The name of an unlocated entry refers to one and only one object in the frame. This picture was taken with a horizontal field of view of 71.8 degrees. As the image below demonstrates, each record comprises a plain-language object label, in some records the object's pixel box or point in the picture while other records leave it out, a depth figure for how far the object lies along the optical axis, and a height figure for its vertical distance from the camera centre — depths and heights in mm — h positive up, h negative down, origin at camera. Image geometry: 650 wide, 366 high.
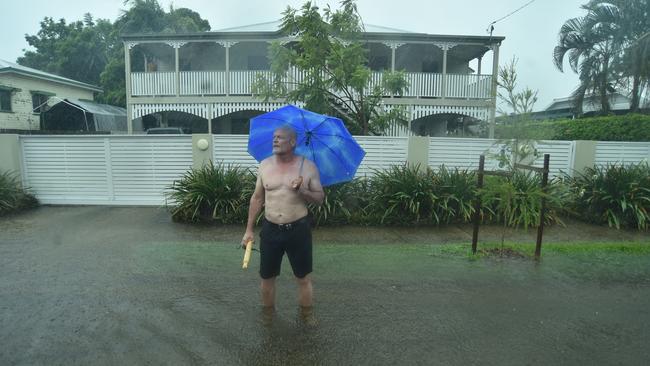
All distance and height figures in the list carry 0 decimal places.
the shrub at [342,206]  7227 -1215
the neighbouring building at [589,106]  19938 +1601
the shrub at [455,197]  7316 -1032
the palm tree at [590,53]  18411 +3466
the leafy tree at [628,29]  16578 +4190
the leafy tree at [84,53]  33469 +5622
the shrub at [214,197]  7371 -1115
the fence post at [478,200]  5371 -797
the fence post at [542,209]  5203 -884
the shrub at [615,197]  7281 -1007
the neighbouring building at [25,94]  20469 +1633
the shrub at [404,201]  7293 -1105
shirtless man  3536 -567
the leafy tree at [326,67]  8578 +1262
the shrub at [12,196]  8117 -1288
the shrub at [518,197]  5305 -809
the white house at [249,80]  17156 +1987
